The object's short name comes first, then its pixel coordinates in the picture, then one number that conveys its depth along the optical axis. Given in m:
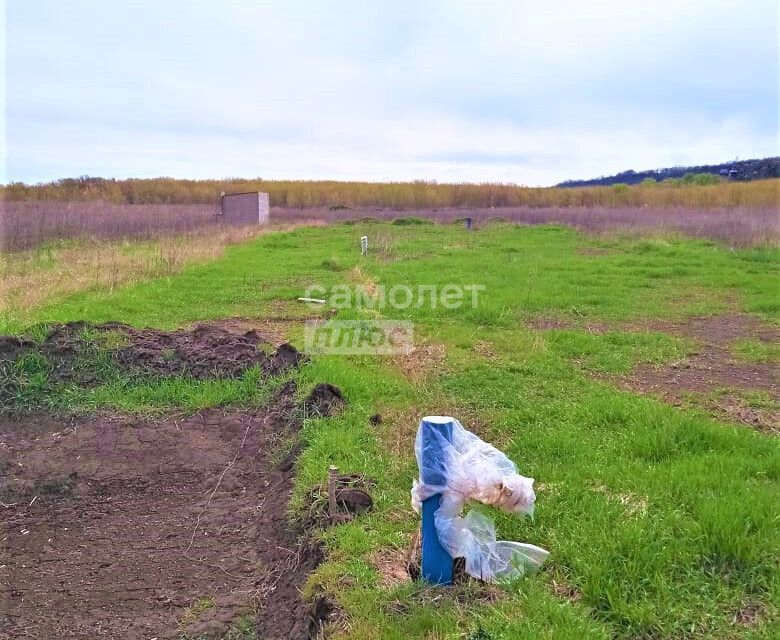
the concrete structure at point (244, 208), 22.41
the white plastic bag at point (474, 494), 2.18
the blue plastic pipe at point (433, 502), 2.17
